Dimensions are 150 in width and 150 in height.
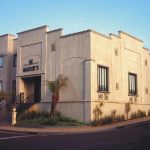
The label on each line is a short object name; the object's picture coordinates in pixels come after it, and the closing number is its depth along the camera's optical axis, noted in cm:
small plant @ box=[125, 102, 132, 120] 2037
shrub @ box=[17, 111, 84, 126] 1680
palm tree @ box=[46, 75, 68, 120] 1769
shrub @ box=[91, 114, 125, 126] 1718
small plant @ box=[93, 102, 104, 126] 1725
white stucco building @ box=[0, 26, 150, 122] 1787
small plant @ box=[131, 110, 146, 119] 2094
